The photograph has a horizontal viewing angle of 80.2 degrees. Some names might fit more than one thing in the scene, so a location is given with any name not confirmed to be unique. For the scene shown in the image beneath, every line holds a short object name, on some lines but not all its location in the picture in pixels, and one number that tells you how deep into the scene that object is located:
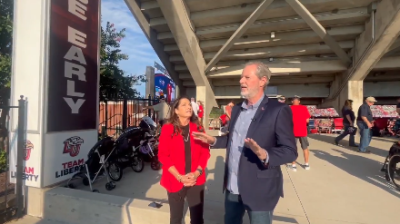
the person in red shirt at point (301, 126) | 5.55
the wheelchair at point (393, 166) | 4.32
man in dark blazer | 1.71
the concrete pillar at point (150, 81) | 13.50
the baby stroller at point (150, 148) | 5.51
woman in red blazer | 2.35
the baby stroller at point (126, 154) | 4.66
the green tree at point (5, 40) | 5.62
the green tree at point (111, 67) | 8.38
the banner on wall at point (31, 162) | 3.41
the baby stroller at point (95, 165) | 3.97
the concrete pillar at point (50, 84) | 3.39
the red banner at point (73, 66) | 3.51
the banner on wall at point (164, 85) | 16.20
